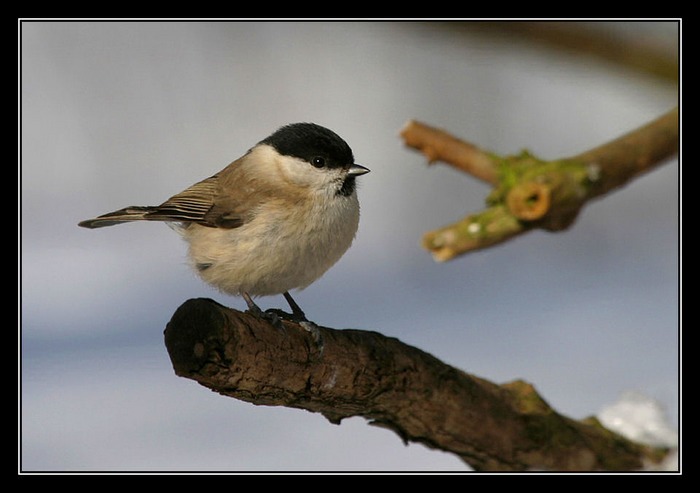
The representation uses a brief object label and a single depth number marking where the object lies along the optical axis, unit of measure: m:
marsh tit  3.90
